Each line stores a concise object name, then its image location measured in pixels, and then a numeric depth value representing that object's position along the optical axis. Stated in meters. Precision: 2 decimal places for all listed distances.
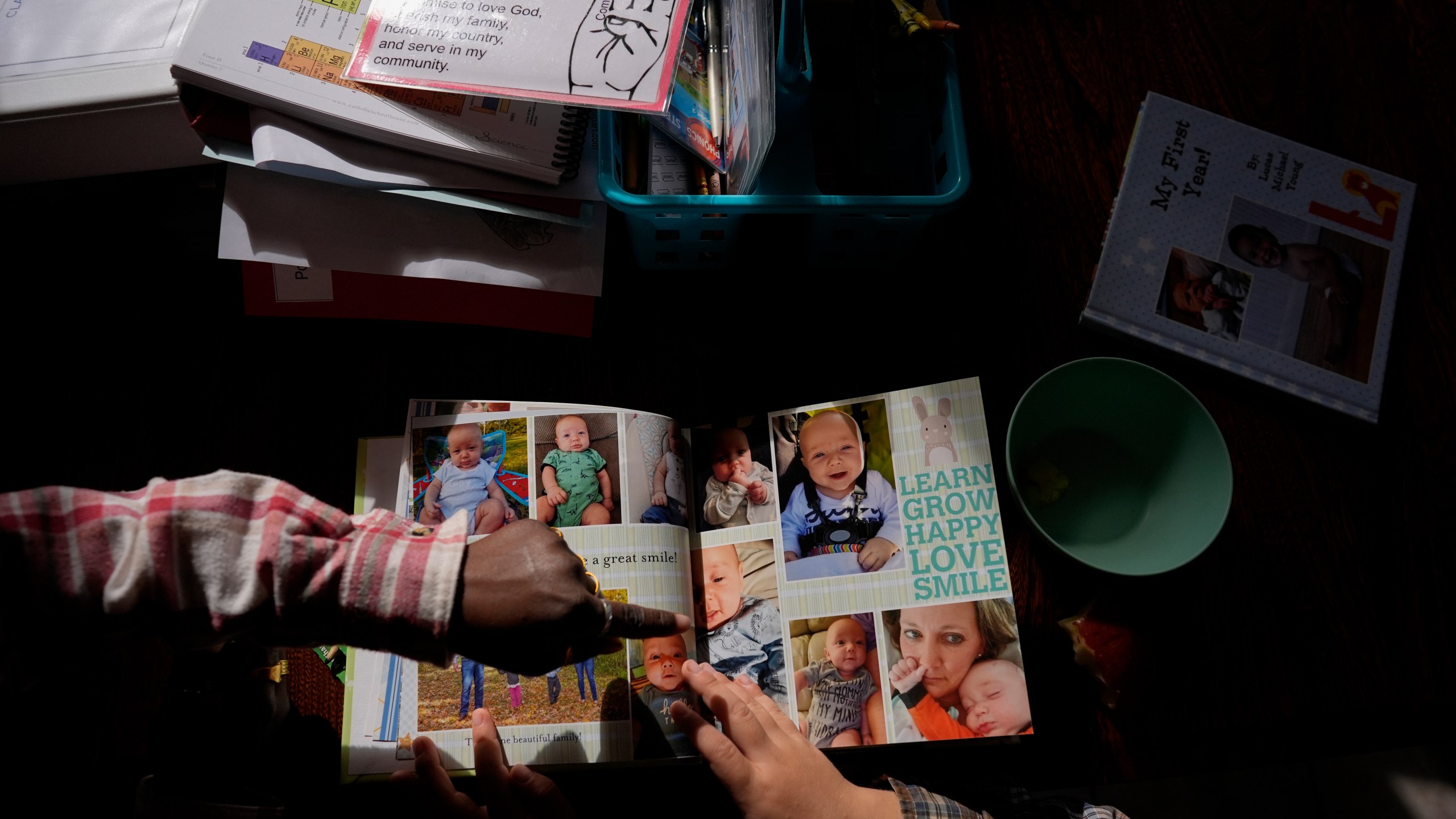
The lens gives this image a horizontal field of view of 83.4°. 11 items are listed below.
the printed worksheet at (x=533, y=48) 0.57
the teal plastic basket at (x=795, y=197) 0.59
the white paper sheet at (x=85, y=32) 0.61
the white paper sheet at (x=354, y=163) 0.61
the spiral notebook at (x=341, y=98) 0.60
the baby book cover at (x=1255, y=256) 0.72
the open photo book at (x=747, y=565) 0.63
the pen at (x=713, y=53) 0.65
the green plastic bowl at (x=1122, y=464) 0.64
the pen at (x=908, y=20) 0.54
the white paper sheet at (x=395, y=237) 0.66
